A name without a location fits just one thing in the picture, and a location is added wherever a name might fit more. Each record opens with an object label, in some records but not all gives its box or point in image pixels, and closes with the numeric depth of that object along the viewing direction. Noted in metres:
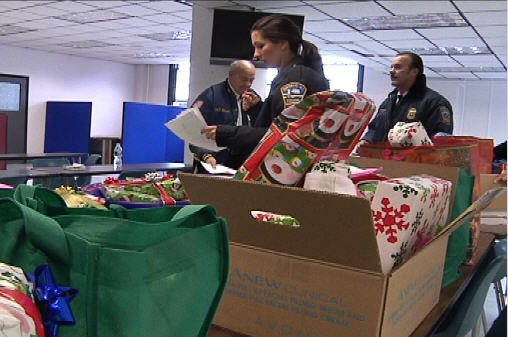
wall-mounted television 5.32
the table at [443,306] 0.81
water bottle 5.38
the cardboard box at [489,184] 1.60
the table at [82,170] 4.06
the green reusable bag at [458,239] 1.12
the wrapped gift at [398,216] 0.76
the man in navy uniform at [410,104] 2.53
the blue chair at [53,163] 4.69
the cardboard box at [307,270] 0.68
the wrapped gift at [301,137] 0.85
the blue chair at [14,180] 3.75
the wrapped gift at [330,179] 0.80
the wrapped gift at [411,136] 1.30
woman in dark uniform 1.57
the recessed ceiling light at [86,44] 9.18
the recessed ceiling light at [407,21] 5.67
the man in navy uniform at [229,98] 2.83
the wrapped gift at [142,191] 1.08
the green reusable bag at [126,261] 0.46
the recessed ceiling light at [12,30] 8.05
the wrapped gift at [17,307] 0.37
